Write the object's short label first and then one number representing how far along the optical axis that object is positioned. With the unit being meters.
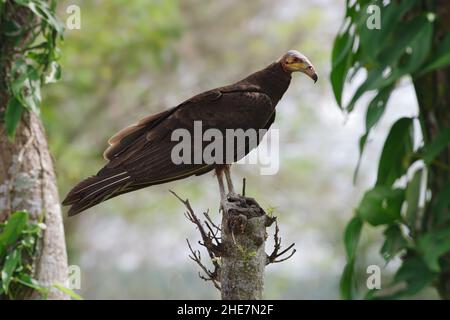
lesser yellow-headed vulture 6.43
